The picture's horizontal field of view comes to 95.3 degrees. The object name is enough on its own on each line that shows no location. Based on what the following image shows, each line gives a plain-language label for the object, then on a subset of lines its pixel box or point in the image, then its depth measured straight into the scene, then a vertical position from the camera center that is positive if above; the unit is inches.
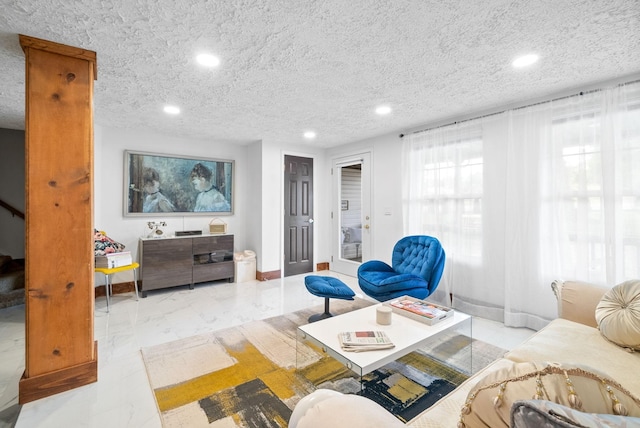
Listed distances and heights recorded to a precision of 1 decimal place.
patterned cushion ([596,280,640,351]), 62.8 -23.3
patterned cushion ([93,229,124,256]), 140.5 -14.1
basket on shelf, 190.3 -6.5
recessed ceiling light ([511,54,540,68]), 84.7 +46.0
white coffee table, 65.4 -31.7
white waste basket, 190.1 -32.9
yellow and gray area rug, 70.5 -46.6
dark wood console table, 160.2 -25.9
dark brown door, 205.3 +0.3
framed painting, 168.2 +19.6
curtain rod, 101.9 +44.1
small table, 135.3 -25.5
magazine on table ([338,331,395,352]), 68.8 -30.8
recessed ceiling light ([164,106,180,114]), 128.9 +48.4
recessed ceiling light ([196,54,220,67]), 85.1 +46.7
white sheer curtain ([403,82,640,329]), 97.7 +5.7
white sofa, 28.1 -29.3
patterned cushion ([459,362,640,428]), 25.4 -16.1
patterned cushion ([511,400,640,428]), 21.1 -15.3
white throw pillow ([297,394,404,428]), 26.6 -19.0
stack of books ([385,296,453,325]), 84.7 -29.5
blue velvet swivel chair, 118.2 -25.8
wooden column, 74.4 -0.5
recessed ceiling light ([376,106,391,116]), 129.5 +48.0
